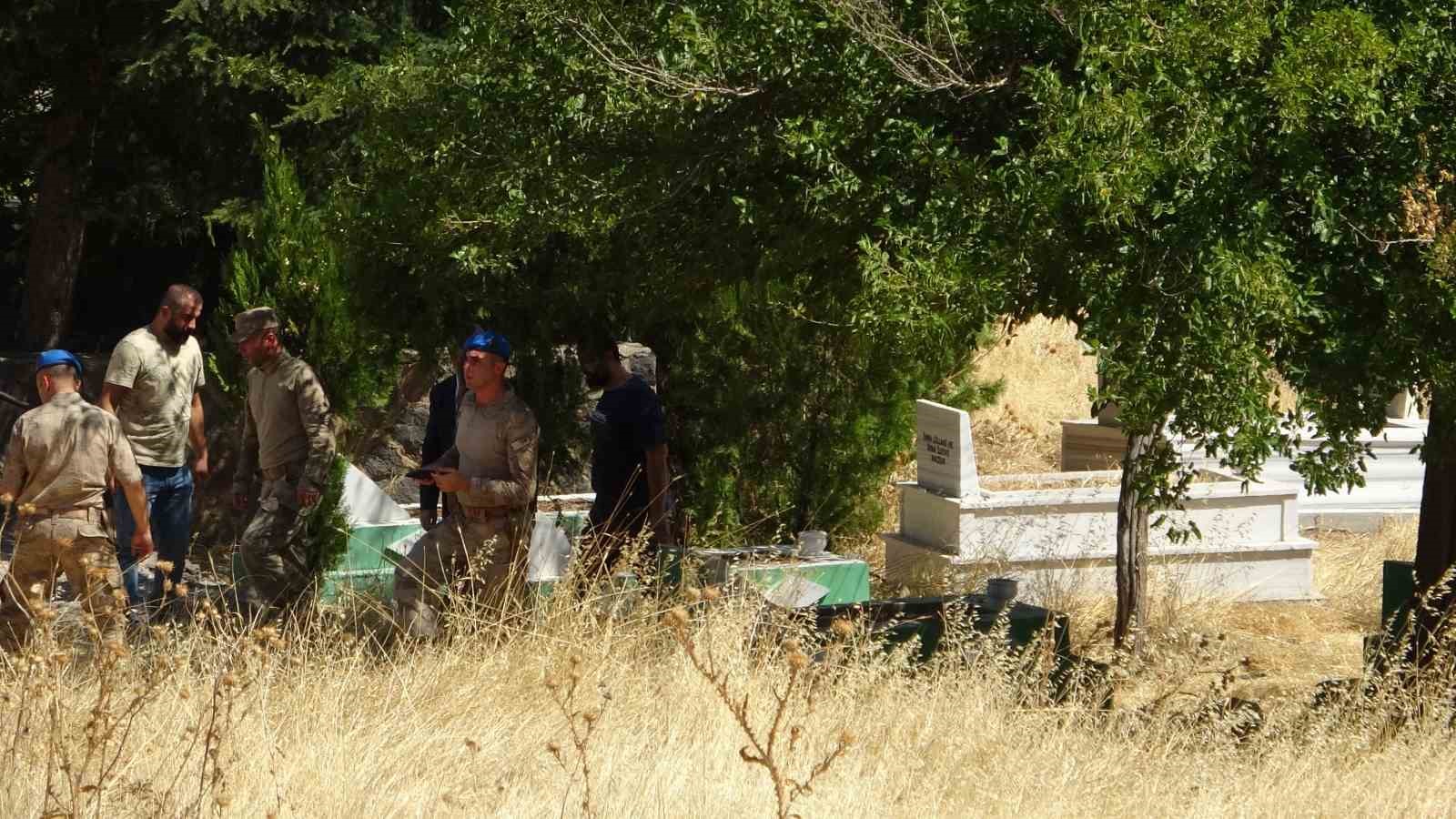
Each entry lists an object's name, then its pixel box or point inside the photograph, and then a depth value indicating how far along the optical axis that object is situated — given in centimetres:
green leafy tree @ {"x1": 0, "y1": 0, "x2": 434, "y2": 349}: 2470
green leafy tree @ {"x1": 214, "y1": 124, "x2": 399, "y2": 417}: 1887
